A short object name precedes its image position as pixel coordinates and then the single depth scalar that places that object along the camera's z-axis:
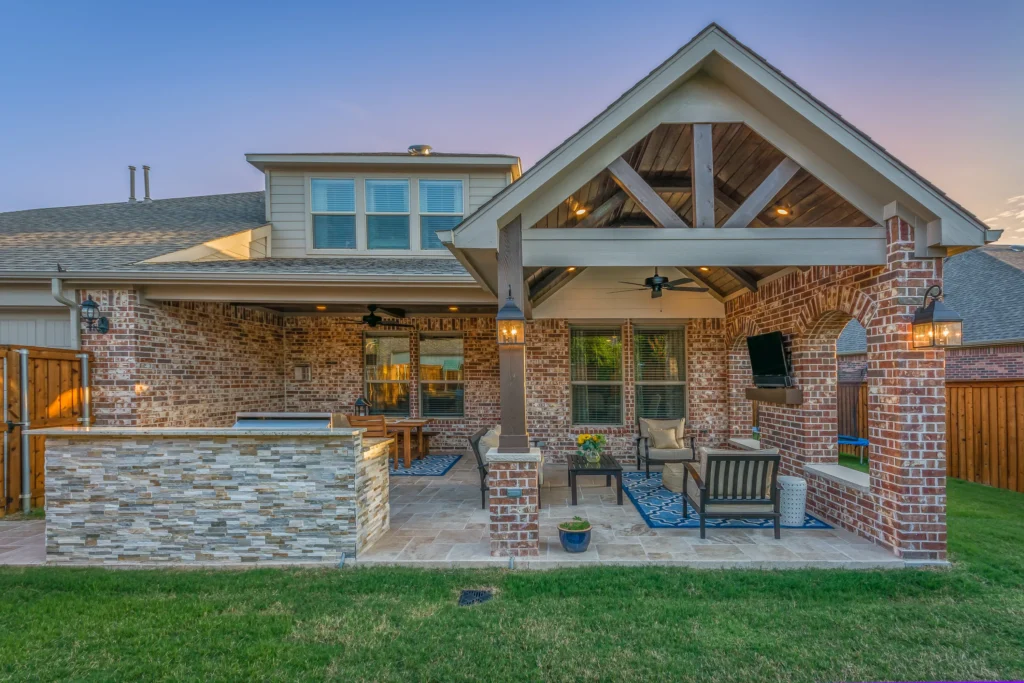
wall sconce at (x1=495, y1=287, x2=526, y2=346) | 4.05
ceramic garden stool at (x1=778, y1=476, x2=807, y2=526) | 5.07
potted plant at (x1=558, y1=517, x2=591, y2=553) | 4.29
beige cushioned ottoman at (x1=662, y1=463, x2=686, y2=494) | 6.37
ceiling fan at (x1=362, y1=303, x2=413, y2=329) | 8.21
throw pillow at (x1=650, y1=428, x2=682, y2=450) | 7.66
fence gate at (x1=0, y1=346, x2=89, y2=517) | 5.45
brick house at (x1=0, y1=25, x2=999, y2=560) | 4.07
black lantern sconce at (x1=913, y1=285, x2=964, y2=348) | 3.72
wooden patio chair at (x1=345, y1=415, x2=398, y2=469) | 8.11
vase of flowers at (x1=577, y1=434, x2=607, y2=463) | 6.23
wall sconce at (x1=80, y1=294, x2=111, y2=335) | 6.10
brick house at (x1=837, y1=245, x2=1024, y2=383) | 9.77
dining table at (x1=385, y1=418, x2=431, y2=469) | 8.24
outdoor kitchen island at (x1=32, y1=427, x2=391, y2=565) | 4.23
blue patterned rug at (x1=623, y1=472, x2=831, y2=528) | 5.10
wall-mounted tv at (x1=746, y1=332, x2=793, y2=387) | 5.74
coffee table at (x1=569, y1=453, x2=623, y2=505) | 5.88
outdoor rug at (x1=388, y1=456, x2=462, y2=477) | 7.83
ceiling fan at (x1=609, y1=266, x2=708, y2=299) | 6.75
